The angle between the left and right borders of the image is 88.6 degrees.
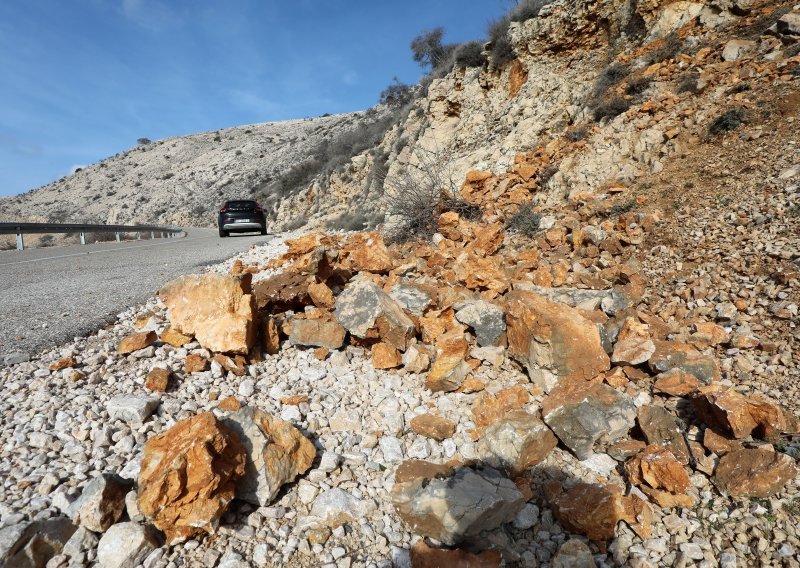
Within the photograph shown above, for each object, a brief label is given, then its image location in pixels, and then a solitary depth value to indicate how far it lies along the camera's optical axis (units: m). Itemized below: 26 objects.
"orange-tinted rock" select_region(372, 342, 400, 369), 3.57
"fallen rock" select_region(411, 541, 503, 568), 1.92
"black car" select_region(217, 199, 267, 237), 15.72
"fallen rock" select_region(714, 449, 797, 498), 2.17
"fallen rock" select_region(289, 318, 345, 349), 3.74
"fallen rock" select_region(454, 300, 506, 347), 3.79
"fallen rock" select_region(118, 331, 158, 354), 3.26
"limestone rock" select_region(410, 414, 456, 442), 2.83
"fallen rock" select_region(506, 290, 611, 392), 3.27
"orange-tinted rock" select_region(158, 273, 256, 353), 3.31
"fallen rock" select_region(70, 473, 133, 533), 1.86
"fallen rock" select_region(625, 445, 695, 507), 2.26
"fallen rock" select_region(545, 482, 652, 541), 2.14
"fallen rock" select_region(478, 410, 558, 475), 2.58
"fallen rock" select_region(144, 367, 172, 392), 2.84
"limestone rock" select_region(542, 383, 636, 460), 2.68
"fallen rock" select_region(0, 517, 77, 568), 1.66
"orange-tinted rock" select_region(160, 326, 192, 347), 3.40
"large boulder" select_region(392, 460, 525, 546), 2.12
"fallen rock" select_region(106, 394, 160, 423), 2.52
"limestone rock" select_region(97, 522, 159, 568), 1.77
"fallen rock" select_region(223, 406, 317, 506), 2.17
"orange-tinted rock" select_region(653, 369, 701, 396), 2.96
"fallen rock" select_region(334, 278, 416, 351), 3.67
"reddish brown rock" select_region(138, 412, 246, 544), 1.90
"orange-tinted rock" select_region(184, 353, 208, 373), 3.11
